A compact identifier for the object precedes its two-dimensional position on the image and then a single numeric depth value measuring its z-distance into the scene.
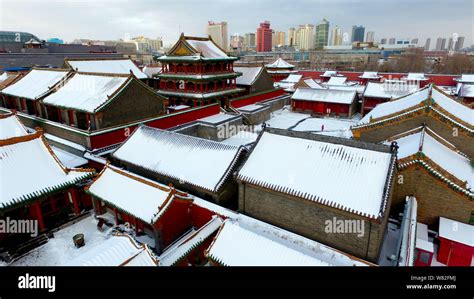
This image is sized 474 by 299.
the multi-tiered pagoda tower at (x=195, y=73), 31.86
